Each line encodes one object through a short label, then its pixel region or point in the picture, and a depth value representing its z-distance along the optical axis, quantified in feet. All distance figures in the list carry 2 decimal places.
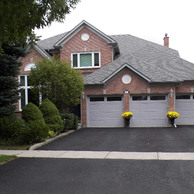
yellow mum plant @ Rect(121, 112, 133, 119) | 55.01
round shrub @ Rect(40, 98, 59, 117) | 43.82
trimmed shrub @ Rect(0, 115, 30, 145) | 33.63
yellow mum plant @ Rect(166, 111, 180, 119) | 53.16
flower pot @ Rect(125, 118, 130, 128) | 55.76
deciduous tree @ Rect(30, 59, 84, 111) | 48.73
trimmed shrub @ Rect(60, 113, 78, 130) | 48.91
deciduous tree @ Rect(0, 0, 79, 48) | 16.42
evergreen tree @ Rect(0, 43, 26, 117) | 38.81
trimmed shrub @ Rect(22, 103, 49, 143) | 33.64
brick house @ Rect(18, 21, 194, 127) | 56.18
